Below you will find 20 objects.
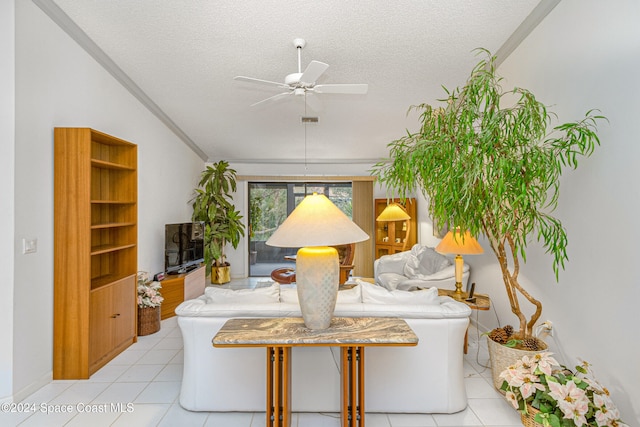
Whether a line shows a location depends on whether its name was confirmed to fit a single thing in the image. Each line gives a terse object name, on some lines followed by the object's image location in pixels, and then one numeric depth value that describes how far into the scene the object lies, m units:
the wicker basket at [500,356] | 2.21
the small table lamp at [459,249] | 2.97
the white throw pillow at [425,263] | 4.82
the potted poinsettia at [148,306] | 3.56
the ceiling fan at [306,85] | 2.60
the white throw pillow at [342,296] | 2.29
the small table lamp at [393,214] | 5.57
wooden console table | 1.73
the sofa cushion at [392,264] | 5.30
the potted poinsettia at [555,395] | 1.66
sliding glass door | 7.16
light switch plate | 2.32
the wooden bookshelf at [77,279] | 2.59
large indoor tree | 1.85
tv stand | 4.16
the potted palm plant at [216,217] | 5.97
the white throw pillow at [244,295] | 2.31
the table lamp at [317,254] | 1.83
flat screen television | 4.45
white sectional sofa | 2.16
